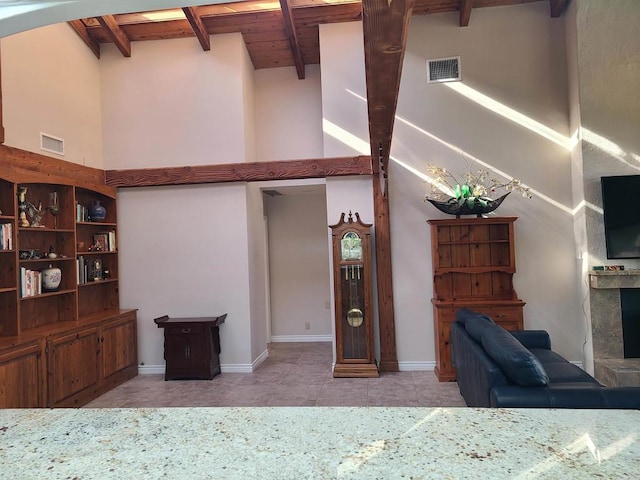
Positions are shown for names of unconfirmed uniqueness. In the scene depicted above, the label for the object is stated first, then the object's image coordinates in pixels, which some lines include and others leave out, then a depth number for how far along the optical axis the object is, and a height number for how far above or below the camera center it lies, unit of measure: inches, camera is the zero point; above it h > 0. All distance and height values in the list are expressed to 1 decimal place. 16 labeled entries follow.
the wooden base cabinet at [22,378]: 130.8 -38.6
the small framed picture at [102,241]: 203.2 +8.1
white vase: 168.7 -8.0
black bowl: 185.0 +16.1
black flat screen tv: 180.2 +9.5
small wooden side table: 193.0 -43.7
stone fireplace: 177.3 -32.9
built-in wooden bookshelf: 145.5 -16.6
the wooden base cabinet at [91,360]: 153.8 -42.4
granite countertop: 35.8 -19.0
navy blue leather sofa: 93.2 -34.7
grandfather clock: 192.2 -21.8
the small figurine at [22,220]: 157.8 +15.3
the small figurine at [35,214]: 164.9 +18.6
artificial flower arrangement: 184.9 +24.2
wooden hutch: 185.2 -11.7
